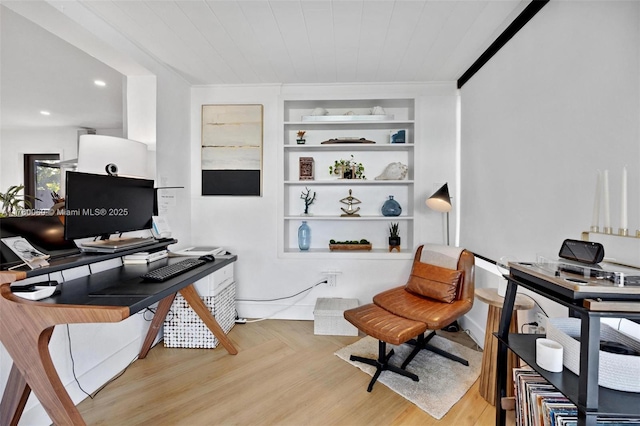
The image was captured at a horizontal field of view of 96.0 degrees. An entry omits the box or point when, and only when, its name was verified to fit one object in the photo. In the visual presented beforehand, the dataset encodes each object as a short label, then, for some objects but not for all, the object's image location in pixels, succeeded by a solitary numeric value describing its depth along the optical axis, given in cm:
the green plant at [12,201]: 150
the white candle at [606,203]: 102
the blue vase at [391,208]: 303
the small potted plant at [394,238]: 303
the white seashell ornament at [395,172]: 299
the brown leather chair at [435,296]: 207
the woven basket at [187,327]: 244
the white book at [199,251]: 255
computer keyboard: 168
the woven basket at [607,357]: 85
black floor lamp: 255
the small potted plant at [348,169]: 308
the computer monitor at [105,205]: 155
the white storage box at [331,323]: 265
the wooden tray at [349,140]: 294
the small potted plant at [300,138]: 310
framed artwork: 302
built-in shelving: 311
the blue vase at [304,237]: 310
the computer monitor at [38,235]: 138
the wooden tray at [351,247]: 303
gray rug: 180
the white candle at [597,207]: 108
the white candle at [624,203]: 98
